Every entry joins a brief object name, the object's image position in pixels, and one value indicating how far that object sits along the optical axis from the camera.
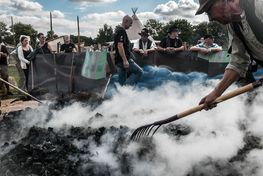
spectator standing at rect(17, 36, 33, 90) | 6.23
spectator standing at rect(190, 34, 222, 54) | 4.88
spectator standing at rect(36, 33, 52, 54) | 6.24
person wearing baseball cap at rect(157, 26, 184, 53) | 5.05
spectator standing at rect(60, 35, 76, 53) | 6.41
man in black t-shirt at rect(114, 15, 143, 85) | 4.49
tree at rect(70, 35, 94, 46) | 53.20
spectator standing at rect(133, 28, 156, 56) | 5.12
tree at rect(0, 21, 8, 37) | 60.65
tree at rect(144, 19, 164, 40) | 64.03
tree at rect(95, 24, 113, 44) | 56.21
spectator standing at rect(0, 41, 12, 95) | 6.70
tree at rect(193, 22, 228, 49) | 46.30
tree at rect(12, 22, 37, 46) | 53.84
